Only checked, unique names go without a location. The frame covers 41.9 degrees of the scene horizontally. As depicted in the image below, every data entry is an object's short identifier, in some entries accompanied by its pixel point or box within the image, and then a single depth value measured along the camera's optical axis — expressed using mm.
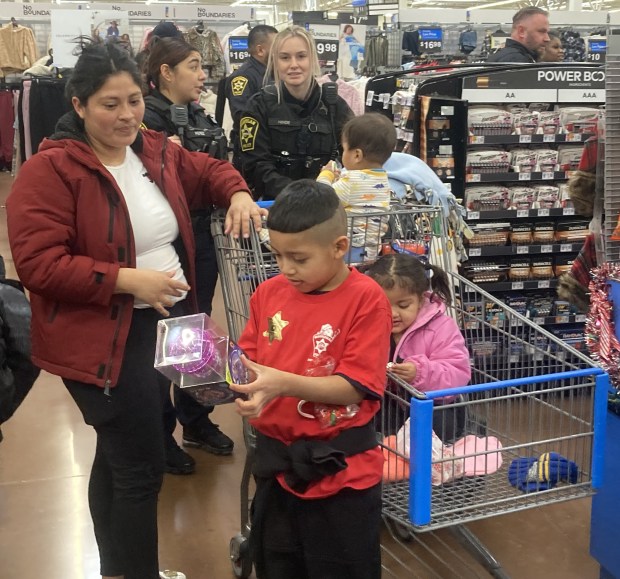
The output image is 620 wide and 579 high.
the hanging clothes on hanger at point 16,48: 12164
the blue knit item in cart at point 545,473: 2180
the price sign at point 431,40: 9812
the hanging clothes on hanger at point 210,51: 9219
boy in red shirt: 1740
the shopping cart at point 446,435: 2010
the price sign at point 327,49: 8930
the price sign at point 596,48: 9268
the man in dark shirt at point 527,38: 5859
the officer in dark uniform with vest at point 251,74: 5281
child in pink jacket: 2367
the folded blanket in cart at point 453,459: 2111
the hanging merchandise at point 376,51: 9391
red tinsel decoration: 2443
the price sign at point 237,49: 9125
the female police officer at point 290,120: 3637
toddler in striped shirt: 2688
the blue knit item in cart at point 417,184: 3066
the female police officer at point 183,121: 3361
